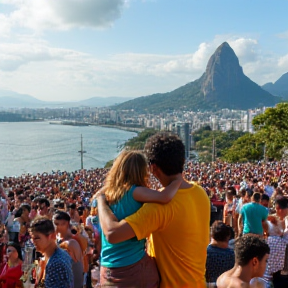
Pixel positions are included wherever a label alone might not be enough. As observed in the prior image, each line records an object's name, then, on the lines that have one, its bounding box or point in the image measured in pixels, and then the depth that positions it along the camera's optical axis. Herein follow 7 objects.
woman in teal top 1.96
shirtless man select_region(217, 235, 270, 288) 2.37
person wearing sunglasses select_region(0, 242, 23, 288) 3.16
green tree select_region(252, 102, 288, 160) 32.88
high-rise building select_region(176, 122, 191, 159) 95.16
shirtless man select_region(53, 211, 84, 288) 3.14
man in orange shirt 1.94
